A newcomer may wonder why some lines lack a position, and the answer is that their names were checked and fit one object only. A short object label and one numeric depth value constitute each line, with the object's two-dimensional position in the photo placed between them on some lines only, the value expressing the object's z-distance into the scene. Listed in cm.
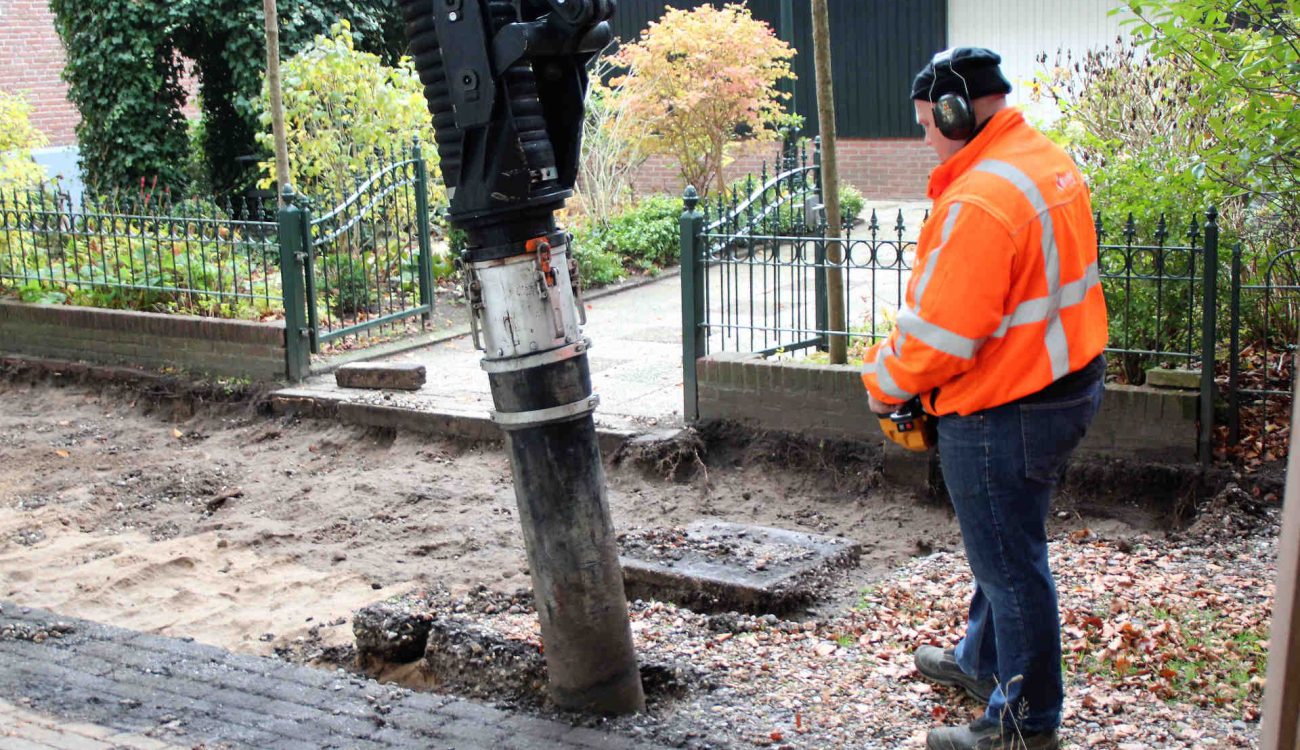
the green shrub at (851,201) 1588
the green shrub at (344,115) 1226
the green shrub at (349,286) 1070
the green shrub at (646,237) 1405
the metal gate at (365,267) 960
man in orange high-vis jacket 373
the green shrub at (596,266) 1312
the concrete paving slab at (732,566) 570
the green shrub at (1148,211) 684
